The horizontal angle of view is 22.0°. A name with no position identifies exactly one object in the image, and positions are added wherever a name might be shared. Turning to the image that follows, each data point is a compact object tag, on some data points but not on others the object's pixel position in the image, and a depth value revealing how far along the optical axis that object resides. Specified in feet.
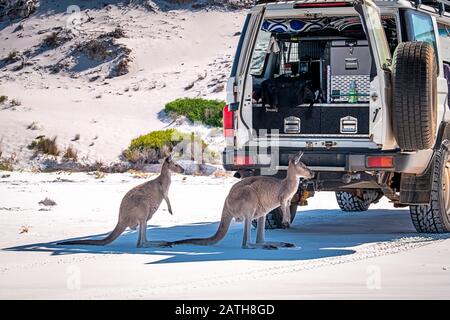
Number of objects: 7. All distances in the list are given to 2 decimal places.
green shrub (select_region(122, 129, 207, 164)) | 78.89
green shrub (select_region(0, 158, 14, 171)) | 71.72
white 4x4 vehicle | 37.96
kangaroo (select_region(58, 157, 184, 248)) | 36.47
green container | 40.75
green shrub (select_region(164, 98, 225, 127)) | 93.61
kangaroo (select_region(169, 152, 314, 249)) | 36.58
